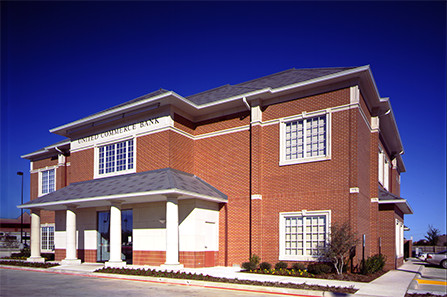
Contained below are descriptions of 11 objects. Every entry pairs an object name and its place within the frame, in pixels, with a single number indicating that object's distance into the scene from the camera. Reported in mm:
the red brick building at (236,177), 17484
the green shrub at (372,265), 16150
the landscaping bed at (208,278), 12273
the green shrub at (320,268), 15984
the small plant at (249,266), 17500
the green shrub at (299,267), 16766
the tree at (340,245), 15641
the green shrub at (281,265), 17297
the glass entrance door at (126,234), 20953
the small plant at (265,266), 17328
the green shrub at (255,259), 17911
